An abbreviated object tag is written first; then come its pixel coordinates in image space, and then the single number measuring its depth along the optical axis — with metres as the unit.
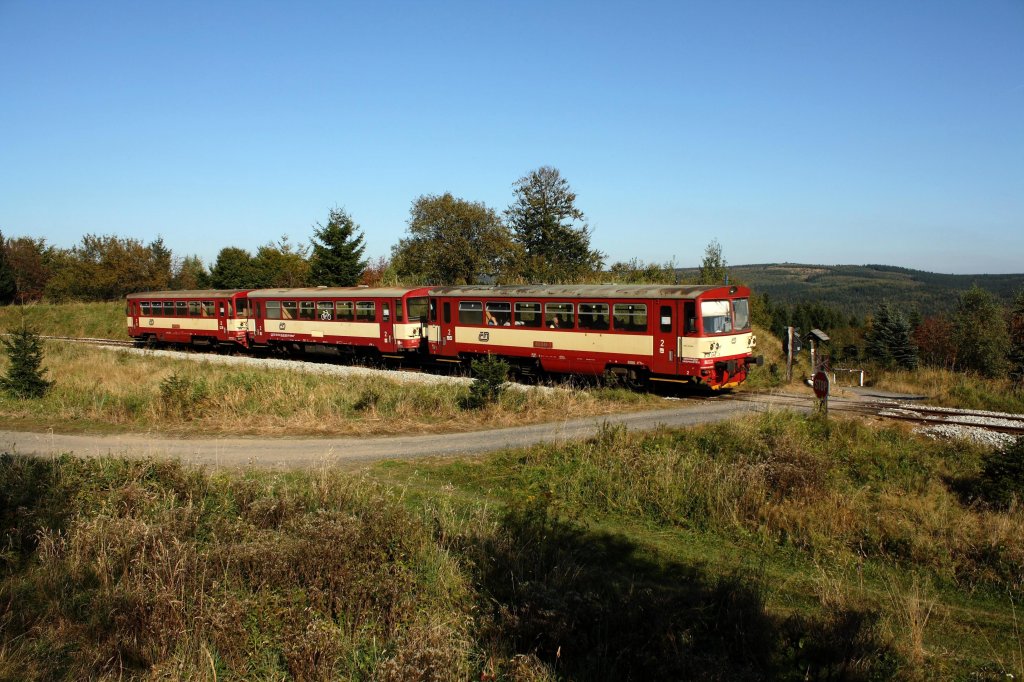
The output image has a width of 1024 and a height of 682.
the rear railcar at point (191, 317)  32.50
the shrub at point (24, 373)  18.27
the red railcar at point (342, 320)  25.45
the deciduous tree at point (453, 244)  52.50
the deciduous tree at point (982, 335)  58.75
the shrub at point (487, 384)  16.73
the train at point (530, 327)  18.95
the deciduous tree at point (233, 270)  55.09
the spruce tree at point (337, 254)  47.53
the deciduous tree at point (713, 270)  36.22
